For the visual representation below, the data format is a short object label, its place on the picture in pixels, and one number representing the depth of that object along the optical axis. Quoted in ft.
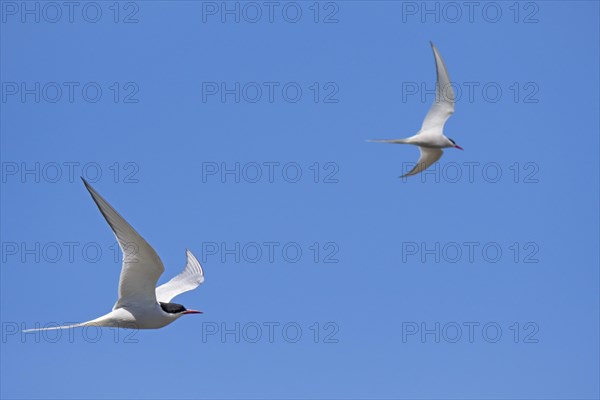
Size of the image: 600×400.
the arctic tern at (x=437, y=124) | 99.45
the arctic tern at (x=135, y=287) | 64.44
